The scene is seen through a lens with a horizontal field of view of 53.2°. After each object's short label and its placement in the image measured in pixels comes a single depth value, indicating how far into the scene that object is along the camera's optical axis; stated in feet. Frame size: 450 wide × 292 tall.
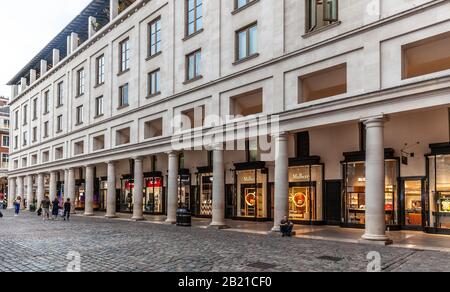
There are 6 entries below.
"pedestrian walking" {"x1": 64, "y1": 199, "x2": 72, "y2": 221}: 104.80
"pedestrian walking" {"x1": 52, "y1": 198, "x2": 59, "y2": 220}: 104.85
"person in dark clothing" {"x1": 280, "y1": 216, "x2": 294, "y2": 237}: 65.21
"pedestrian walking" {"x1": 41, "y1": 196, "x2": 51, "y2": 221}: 106.11
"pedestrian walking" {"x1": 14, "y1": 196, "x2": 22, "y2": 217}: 128.29
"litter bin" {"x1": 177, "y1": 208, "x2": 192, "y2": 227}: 86.12
